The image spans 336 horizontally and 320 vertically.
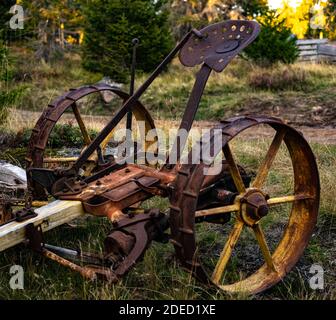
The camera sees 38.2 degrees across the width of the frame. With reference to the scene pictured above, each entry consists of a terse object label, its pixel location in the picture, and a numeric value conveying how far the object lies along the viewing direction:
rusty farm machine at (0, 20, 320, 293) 2.49
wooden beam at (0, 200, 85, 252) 2.55
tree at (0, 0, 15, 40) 16.61
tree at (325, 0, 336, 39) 18.65
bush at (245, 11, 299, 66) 13.46
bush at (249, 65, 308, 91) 11.52
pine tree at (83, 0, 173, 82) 13.67
